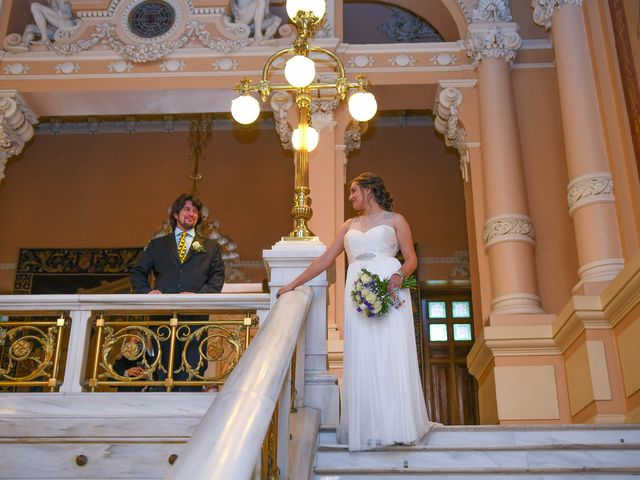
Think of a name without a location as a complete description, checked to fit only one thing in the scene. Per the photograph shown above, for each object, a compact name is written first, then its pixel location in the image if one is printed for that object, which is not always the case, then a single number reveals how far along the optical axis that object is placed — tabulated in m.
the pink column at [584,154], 7.61
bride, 4.67
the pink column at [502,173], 8.87
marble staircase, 4.18
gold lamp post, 5.88
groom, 6.11
